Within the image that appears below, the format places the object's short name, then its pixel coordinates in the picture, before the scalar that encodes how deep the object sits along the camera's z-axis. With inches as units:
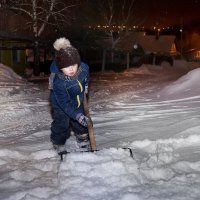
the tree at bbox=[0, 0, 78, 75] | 661.4
